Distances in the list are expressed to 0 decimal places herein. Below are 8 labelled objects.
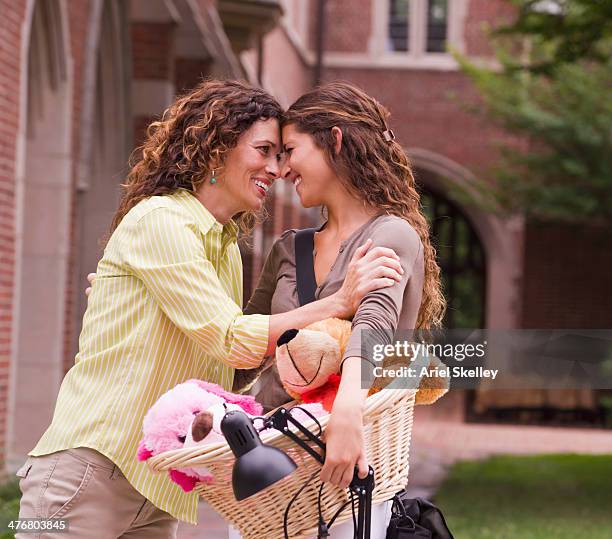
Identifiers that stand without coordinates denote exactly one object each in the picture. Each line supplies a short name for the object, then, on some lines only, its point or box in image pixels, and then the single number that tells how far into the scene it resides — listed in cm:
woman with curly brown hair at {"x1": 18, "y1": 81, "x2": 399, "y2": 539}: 519
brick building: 1777
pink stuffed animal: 471
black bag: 512
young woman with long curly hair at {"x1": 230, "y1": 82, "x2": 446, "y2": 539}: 537
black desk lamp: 441
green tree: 3722
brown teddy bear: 482
